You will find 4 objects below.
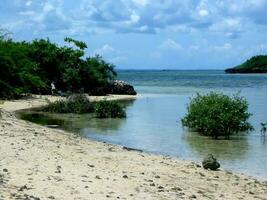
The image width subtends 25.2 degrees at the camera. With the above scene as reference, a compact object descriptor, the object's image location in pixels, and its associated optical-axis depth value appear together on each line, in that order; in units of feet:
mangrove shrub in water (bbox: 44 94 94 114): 110.63
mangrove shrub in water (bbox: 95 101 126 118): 102.42
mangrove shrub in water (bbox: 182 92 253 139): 76.74
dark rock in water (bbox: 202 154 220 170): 47.52
